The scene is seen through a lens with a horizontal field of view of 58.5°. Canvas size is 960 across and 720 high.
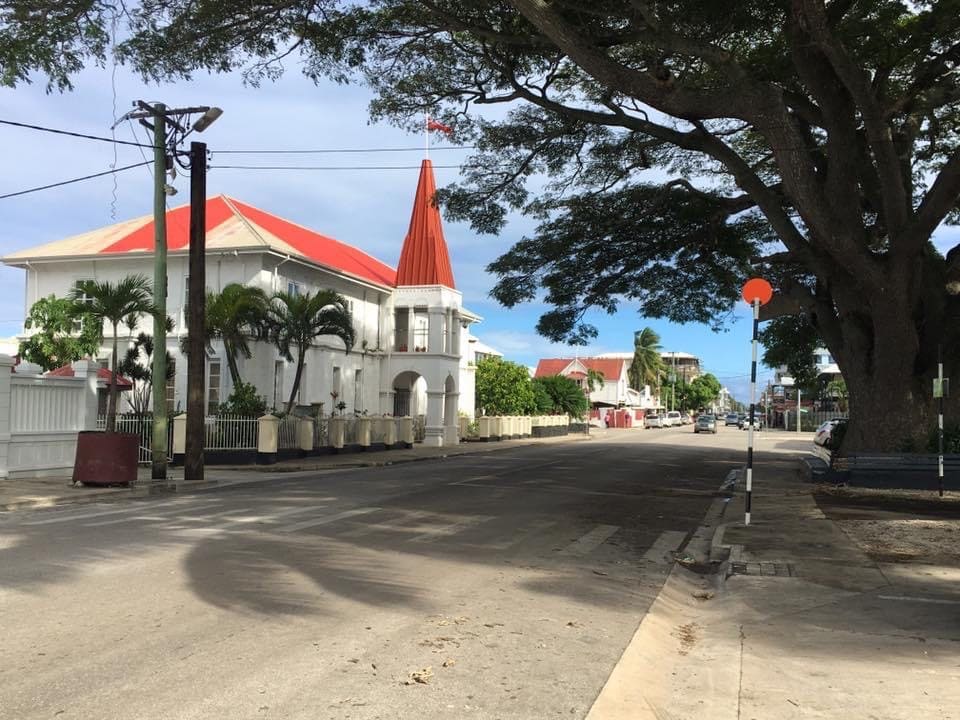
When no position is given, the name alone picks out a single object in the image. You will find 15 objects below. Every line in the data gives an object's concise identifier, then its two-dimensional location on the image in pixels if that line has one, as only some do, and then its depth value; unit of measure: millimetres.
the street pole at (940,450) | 14552
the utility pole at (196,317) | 18172
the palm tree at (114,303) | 17312
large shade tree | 13828
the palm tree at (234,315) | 25297
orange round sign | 11867
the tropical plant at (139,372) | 25328
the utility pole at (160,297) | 17375
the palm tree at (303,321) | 26594
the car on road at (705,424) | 66062
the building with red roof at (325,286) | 30594
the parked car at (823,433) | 37384
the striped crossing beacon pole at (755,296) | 11836
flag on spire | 20302
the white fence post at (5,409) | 16328
